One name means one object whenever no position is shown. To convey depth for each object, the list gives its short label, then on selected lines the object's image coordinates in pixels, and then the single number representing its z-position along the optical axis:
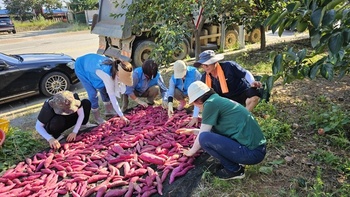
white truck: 7.15
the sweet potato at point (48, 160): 3.14
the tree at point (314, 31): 1.32
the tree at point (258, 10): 6.43
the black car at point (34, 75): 5.55
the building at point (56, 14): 31.88
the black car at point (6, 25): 21.44
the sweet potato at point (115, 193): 2.58
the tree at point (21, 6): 30.65
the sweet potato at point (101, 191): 2.59
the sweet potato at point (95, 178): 2.85
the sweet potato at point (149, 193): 2.54
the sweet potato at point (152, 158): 2.99
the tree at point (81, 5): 32.44
